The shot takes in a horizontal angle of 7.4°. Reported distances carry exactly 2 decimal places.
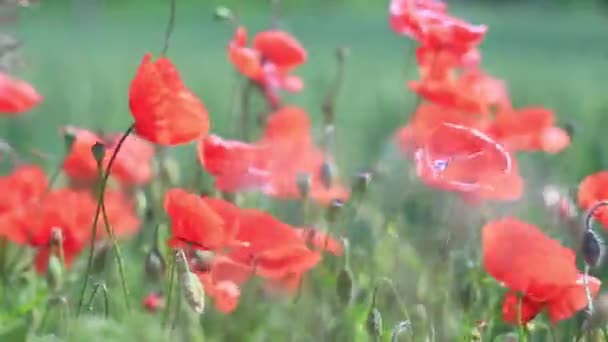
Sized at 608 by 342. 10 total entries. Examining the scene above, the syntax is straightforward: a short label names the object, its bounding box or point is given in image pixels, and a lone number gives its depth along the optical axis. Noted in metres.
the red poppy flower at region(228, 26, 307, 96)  3.33
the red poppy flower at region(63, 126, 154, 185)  3.31
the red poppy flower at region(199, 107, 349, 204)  3.13
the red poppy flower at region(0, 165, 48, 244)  3.21
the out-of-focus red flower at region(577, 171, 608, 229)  3.07
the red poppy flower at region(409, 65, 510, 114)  3.33
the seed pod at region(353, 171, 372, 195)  3.20
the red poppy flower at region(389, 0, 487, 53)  3.20
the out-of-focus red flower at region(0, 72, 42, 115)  3.18
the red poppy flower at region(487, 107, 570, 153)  3.38
